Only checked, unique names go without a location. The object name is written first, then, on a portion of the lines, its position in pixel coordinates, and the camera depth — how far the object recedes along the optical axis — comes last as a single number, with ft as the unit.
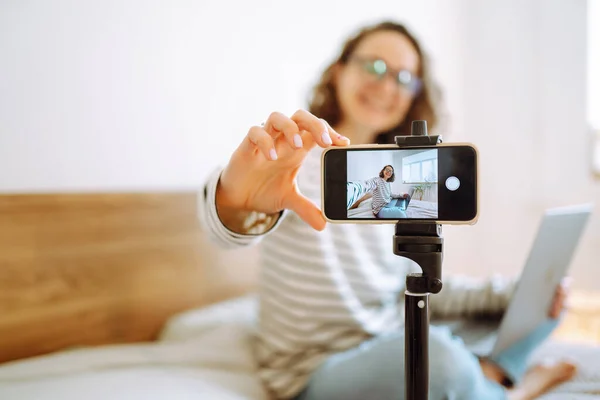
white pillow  3.59
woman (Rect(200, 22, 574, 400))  1.96
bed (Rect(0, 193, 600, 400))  2.73
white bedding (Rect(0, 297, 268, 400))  2.54
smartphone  1.55
